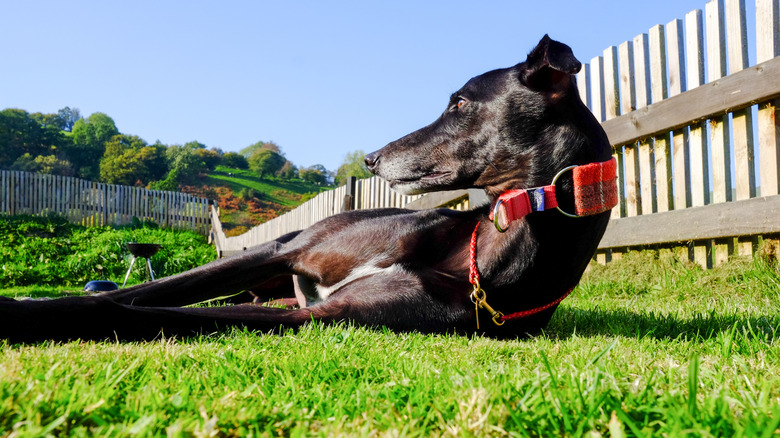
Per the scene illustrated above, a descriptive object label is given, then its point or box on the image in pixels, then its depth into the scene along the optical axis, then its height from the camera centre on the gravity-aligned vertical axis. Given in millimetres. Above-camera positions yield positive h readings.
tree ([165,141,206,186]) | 52344 +7940
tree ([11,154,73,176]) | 48531 +7414
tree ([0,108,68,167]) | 51509 +10585
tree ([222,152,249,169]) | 67250 +10283
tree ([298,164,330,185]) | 66500 +8220
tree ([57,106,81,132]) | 70188 +16860
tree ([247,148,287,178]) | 65025 +9772
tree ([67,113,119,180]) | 53525 +10387
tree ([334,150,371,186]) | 48594 +7006
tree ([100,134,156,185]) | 49562 +7106
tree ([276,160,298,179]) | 65438 +8503
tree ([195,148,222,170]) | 62000 +10125
